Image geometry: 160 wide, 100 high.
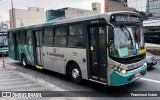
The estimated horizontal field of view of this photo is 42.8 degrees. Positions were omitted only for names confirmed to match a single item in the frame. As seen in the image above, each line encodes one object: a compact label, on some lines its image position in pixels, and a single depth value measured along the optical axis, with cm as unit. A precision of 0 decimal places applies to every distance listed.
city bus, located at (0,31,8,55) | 2206
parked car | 1170
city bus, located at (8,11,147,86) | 704
